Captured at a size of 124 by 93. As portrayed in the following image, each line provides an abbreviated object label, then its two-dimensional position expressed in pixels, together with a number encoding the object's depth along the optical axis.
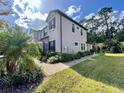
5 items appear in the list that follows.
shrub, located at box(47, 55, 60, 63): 7.65
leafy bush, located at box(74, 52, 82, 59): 9.24
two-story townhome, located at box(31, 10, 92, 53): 9.94
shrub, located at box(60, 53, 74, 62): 7.75
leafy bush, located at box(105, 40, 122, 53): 16.36
